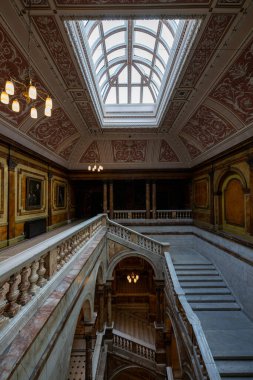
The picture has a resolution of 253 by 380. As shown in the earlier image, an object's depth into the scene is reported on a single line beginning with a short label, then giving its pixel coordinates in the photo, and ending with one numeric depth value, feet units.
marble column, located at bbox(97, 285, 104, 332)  31.26
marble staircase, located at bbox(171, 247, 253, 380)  15.74
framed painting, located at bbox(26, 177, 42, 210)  27.33
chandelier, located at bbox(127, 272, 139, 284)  41.30
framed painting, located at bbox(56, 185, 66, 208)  38.14
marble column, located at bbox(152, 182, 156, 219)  42.70
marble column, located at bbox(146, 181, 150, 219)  42.78
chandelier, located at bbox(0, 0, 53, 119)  10.76
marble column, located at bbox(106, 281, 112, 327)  34.14
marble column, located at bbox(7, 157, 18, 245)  22.92
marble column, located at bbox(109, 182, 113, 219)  43.29
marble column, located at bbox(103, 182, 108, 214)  42.88
